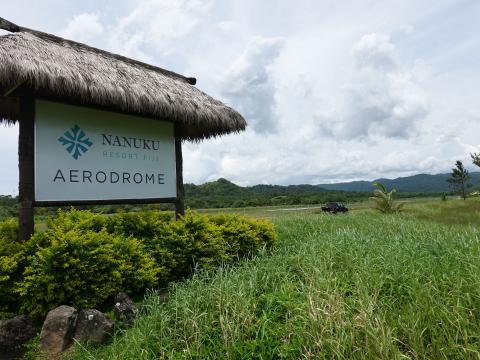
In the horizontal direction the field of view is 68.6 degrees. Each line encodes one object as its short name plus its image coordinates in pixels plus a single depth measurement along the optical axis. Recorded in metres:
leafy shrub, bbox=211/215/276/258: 6.80
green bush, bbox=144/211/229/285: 5.66
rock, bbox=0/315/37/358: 3.64
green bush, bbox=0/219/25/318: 4.27
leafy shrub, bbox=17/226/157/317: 4.24
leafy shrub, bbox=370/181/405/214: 20.77
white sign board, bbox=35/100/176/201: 5.43
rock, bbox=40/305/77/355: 3.76
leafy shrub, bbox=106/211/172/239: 6.34
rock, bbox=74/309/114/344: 3.82
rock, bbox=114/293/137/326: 4.02
